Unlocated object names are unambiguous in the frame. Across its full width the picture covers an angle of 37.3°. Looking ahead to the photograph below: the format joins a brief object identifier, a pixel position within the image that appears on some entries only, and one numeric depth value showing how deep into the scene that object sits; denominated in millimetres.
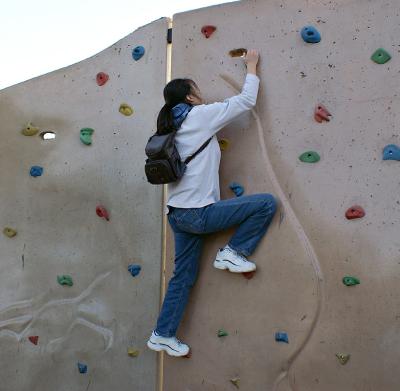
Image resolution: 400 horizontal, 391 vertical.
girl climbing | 3070
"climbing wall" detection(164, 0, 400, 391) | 2908
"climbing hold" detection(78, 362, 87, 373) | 3656
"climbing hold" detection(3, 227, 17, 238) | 3938
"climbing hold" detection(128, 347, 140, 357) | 3502
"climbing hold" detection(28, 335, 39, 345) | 3836
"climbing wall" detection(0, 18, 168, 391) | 3547
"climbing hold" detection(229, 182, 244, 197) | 3229
